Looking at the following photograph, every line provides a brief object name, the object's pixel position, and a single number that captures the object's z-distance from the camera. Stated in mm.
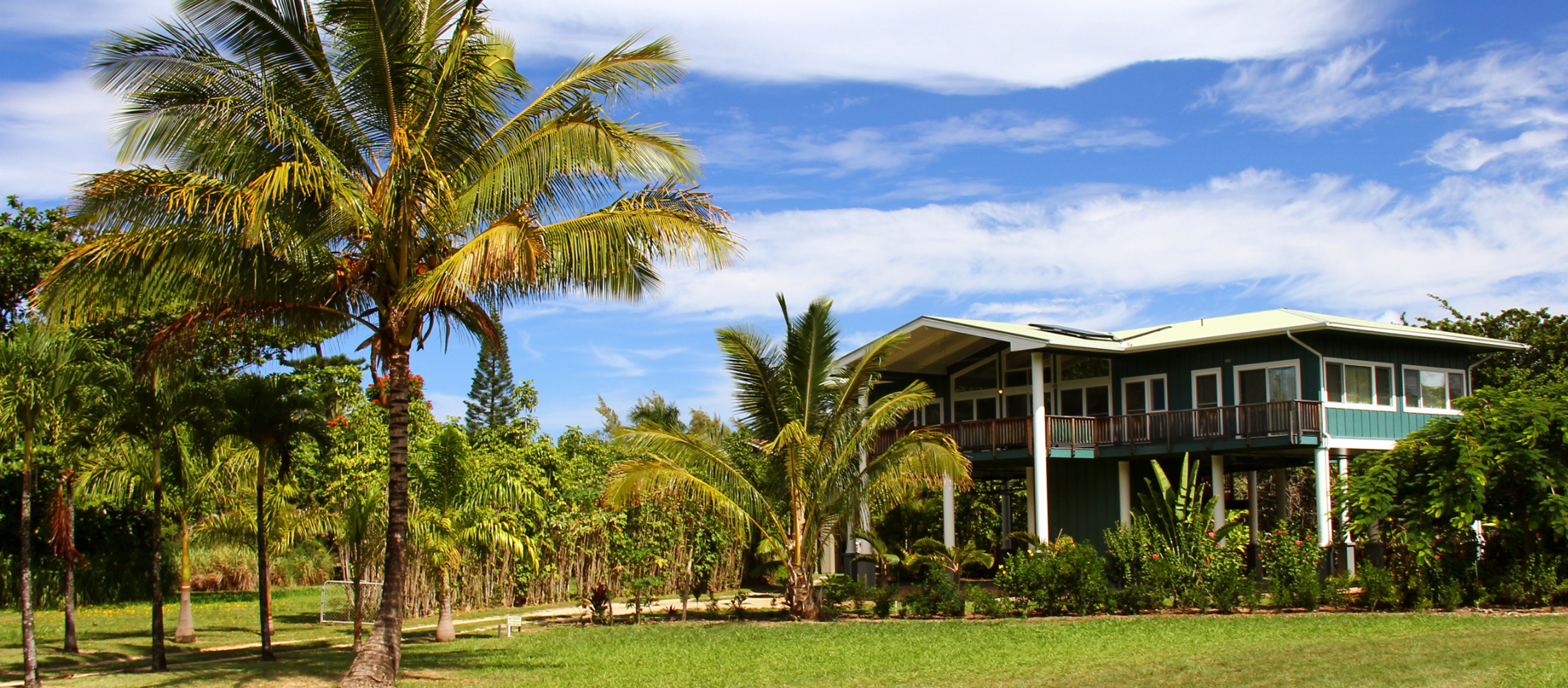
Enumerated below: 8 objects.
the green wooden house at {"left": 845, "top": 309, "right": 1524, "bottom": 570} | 23438
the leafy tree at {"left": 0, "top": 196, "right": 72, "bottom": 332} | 25531
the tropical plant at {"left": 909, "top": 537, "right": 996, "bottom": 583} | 21312
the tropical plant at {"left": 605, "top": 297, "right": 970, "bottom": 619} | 19609
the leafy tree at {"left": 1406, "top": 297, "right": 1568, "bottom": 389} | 35438
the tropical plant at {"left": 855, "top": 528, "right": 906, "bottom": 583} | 22781
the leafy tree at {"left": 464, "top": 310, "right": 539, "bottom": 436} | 61156
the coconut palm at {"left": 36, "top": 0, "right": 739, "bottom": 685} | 11133
